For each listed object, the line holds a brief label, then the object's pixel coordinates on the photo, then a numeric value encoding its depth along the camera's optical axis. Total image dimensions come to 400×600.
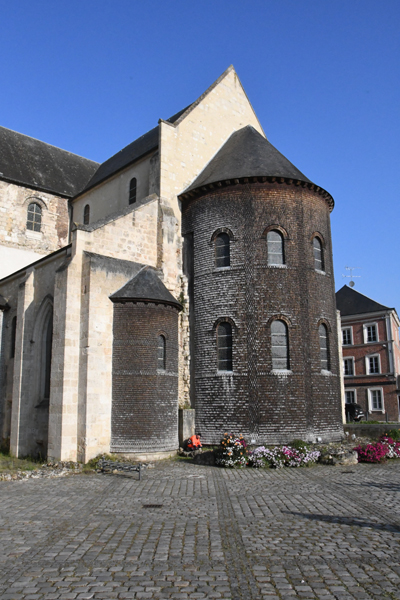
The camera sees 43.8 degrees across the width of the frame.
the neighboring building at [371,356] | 38.50
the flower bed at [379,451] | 15.77
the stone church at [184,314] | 15.81
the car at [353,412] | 34.41
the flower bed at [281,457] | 14.88
